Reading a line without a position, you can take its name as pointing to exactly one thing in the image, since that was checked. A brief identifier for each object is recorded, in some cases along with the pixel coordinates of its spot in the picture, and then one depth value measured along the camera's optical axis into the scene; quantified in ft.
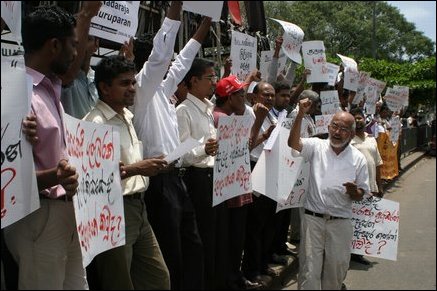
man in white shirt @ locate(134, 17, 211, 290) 10.80
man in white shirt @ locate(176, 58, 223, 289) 12.30
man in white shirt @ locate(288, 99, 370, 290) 13.66
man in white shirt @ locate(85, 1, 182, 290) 9.48
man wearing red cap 13.83
